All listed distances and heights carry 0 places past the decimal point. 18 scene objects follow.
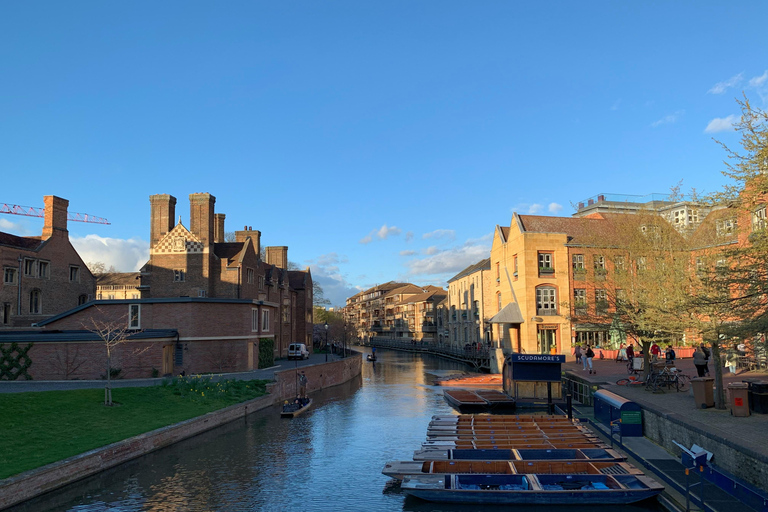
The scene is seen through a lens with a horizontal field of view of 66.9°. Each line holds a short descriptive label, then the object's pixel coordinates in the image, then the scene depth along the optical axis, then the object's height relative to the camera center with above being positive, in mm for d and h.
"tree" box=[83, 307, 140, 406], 34697 -756
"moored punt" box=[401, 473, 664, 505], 16109 -5122
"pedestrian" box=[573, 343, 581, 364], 47438 -3560
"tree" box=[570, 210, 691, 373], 27609 +1670
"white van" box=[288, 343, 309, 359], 60116 -4203
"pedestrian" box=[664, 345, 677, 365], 37312 -3073
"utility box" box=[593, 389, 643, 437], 22953 -4304
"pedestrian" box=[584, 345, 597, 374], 39188 -3424
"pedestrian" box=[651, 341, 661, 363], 39594 -2989
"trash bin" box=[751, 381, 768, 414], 20656 -3225
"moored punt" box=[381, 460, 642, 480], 18203 -4994
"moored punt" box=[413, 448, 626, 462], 19734 -4987
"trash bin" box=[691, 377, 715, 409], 22484 -3258
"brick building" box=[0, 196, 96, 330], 47750 +3530
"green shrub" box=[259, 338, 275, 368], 45812 -3242
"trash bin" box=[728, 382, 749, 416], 20500 -3265
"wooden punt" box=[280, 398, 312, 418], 32625 -5656
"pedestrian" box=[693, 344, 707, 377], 28781 -2637
